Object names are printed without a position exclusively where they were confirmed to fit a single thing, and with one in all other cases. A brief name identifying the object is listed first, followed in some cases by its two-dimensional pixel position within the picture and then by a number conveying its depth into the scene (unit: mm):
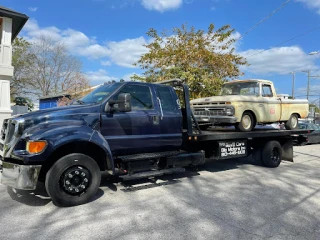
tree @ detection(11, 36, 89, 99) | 31859
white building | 12721
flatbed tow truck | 4336
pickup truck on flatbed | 7543
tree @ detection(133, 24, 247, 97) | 13586
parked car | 9239
